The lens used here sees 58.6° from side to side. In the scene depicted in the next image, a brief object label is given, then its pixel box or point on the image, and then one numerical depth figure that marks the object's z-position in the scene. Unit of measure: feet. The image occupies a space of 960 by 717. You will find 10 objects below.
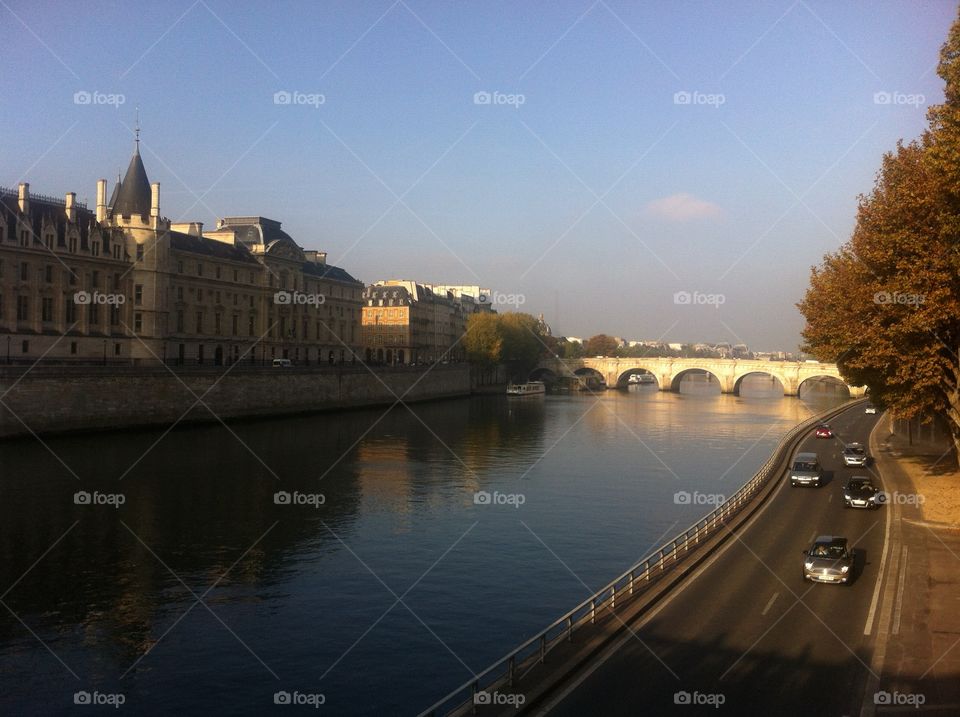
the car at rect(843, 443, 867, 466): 158.71
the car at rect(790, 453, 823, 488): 135.13
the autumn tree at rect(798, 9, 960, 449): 94.38
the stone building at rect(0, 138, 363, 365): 208.33
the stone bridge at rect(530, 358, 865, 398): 442.09
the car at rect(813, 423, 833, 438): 214.90
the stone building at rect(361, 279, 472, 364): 449.06
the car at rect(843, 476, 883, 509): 116.88
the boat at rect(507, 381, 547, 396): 454.81
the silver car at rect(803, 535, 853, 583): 76.84
